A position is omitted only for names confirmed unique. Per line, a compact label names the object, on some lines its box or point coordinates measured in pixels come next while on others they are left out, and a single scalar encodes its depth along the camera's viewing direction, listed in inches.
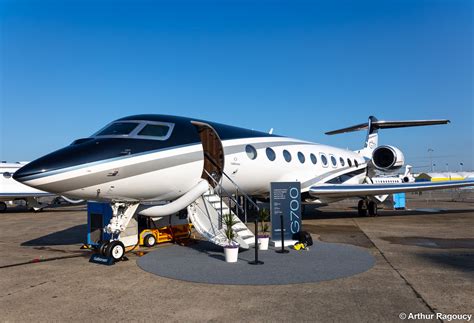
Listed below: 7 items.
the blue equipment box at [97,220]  366.9
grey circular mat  240.4
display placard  366.9
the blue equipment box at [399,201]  932.8
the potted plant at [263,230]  343.0
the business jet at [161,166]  271.0
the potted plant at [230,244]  289.3
